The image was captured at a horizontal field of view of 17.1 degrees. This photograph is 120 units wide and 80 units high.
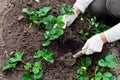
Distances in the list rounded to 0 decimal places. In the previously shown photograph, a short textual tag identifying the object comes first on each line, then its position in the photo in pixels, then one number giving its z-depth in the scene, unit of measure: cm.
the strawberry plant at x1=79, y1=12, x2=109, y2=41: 279
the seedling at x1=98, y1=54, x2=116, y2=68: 254
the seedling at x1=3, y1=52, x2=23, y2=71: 258
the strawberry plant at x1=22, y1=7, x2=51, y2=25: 280
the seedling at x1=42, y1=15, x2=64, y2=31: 268
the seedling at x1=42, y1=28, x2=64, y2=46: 264
